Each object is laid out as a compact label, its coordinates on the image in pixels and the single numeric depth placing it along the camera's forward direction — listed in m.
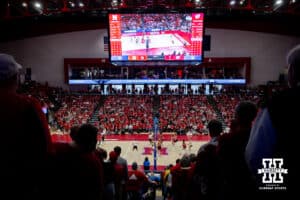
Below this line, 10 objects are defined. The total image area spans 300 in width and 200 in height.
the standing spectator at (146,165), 13.97
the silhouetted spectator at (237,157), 2.07
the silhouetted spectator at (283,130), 1.40
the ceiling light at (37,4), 27.77
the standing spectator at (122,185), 4.42
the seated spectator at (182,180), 3.84
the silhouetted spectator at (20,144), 1.62
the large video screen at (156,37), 17.73
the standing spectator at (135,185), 5.80
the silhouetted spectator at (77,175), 2.13
